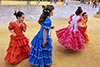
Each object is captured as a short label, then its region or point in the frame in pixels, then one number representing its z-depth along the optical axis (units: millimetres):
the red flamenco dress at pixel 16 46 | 3131
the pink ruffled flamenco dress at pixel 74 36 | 3841
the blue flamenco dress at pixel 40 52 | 2832
